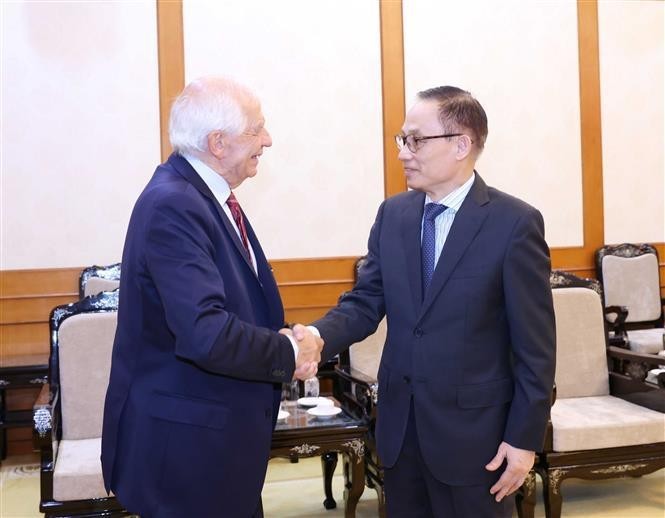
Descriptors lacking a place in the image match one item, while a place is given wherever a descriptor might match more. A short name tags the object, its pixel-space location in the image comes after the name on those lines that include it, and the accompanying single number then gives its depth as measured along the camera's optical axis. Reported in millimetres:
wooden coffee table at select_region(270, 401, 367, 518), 3309
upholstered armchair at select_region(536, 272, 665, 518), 3377
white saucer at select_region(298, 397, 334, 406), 3717
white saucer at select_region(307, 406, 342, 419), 3549
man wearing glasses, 1888
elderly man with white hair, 1619
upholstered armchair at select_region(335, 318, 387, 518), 3426
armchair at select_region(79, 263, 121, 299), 4840
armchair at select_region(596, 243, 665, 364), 6020
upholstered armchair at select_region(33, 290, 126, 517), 3314
